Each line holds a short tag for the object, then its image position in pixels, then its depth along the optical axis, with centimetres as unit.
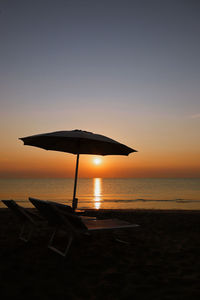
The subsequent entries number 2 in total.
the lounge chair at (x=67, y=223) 337
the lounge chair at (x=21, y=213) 407
